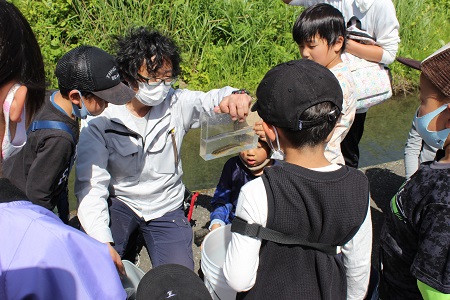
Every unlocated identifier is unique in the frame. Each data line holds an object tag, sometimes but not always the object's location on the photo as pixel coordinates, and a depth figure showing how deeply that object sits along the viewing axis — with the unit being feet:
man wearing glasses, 8.84
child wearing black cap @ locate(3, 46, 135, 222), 7.98
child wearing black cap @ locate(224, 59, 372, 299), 5.49
